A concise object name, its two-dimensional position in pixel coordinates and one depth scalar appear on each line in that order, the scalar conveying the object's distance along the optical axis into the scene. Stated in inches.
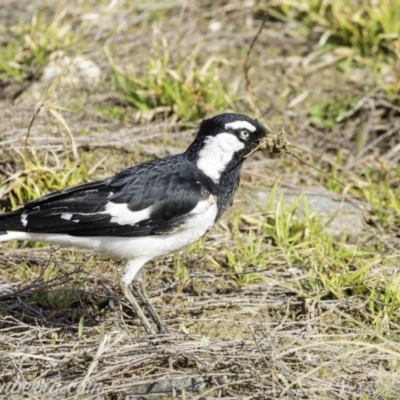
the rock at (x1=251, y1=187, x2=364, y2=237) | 446.6
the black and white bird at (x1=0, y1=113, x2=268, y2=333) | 333.7
